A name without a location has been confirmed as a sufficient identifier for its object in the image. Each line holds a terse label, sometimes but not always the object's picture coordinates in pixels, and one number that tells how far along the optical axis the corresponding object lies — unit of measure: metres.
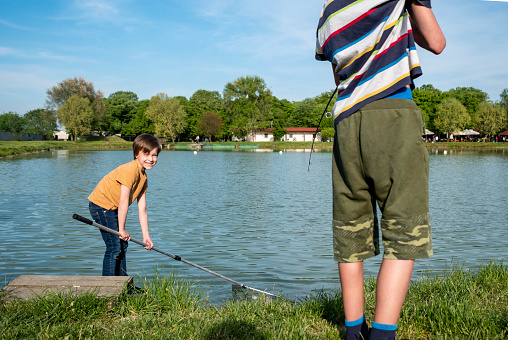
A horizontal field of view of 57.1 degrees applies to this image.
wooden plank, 3.51
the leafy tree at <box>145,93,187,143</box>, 88.81
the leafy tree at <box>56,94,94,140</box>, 83.12
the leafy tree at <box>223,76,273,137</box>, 92.31
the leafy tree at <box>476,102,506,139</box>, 90.56
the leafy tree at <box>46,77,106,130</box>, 91.78
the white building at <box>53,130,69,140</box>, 134.25
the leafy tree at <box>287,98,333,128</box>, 111.88
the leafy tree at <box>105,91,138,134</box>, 105.83
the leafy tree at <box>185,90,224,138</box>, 100.25
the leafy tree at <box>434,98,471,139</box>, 88.44
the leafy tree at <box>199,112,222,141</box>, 95.25
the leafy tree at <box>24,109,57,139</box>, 97.19
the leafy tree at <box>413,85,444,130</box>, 95.64
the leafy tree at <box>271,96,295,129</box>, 112.56
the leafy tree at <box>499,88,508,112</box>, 99.81
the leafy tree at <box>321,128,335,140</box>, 91.36
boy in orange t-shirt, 4.61
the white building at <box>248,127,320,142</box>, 108.50
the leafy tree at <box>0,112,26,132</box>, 109.62
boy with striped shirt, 2.23
